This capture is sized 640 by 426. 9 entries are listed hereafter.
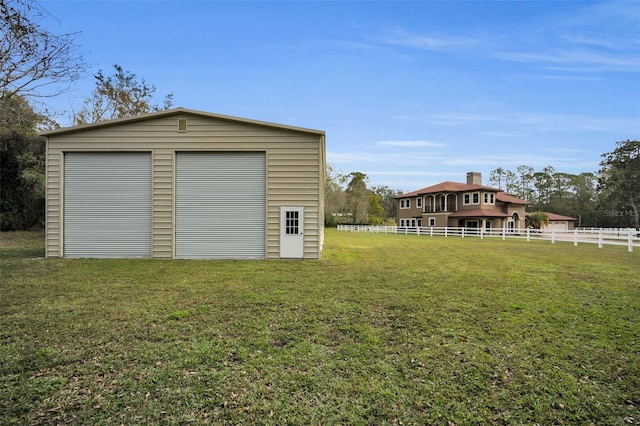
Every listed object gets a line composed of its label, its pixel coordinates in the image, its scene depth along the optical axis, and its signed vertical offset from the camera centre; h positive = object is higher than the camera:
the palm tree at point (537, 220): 36.34 -0.39
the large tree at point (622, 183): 39.72 +4.37
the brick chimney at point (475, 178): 36.06 +4.33
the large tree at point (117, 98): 22.38 +8.75
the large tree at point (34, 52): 11.66 +6.55
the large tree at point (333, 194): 44.97 +3.04
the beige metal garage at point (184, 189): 10.15 +0.82
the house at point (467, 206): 31.38 +1.03
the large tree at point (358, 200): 48.19 +2.37
